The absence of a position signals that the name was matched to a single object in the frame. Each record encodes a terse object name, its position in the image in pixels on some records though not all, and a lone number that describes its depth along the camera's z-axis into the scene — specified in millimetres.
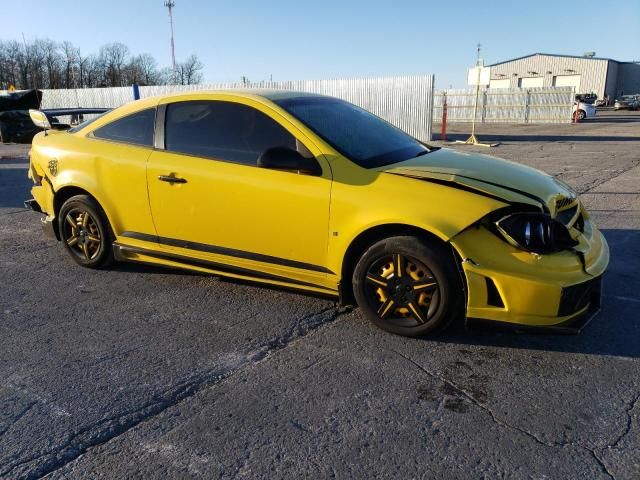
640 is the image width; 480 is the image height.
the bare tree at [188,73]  77256
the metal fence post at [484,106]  34312
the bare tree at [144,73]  74750
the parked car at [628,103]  49562
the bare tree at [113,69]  72750
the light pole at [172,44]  62219
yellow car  3123
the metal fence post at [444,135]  21061
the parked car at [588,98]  37281
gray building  60781
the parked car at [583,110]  31500
